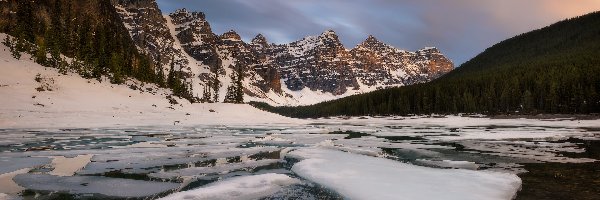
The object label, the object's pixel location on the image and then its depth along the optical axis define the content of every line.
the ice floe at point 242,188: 5.78
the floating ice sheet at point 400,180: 5.98
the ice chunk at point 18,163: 7.96
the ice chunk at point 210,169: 7.99
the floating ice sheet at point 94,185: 6.11
